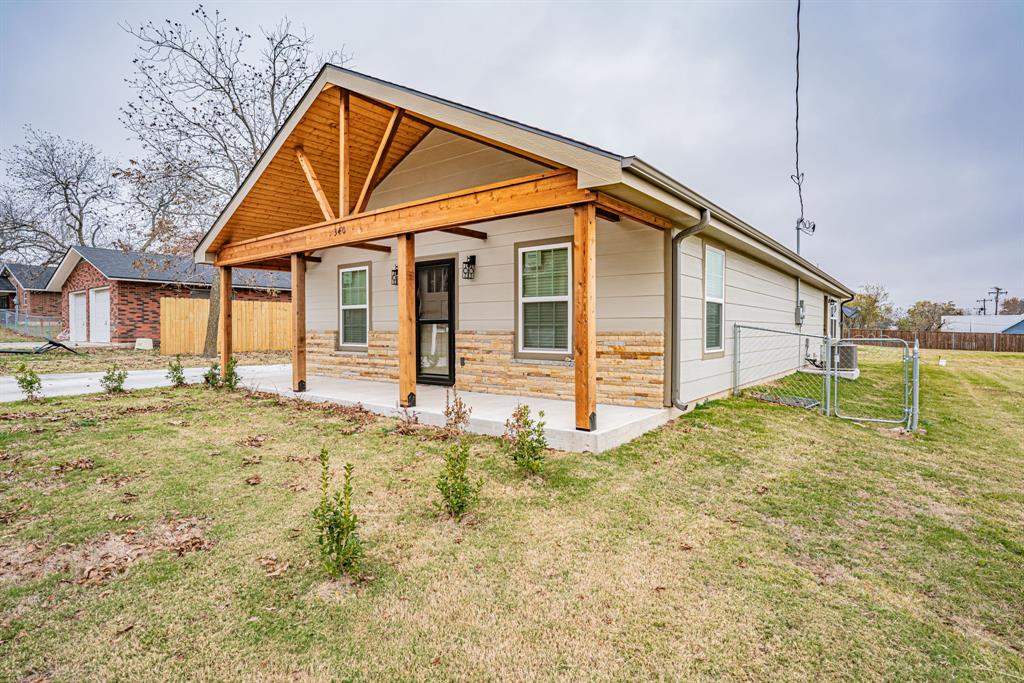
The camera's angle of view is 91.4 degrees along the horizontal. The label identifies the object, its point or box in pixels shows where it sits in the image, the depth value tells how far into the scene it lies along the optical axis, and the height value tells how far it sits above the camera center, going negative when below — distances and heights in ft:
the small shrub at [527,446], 13.52 -3.00
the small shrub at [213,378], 30.50 -2.54
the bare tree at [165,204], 49.14 +13.59
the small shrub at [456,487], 11.31 -3.43
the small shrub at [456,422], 15.96 -2.87
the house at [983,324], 138.31 +4.07
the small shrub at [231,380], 29.55 -2.58
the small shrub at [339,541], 8.82 -3.67
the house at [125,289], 63.72 +6.54
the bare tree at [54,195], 69.67 +21.68
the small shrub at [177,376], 31.19 -2.47
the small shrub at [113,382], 27.63 -2.55
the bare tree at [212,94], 47.70 +24.39
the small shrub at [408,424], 18.72 -3.43
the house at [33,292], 93.35 +8.57
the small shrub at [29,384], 25.11 -2.43
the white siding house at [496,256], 16.17 +3.89
